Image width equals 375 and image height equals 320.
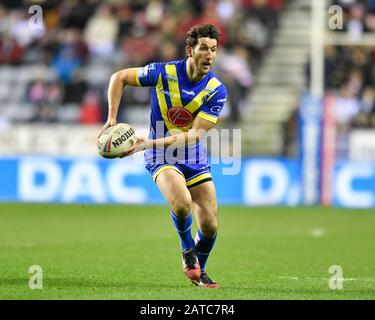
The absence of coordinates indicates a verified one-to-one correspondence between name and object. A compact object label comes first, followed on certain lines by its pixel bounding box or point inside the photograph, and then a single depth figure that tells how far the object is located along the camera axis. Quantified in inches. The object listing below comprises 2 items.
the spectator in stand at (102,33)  1795.0
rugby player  721.6
